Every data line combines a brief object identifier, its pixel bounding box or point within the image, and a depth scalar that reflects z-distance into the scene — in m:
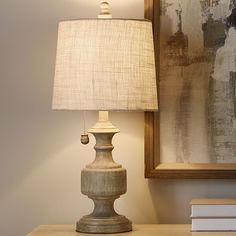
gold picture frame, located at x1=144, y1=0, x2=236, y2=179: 2.53
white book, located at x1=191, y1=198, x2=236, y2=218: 2.28
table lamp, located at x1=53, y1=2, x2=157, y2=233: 2.23
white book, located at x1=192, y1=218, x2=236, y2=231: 2.29
